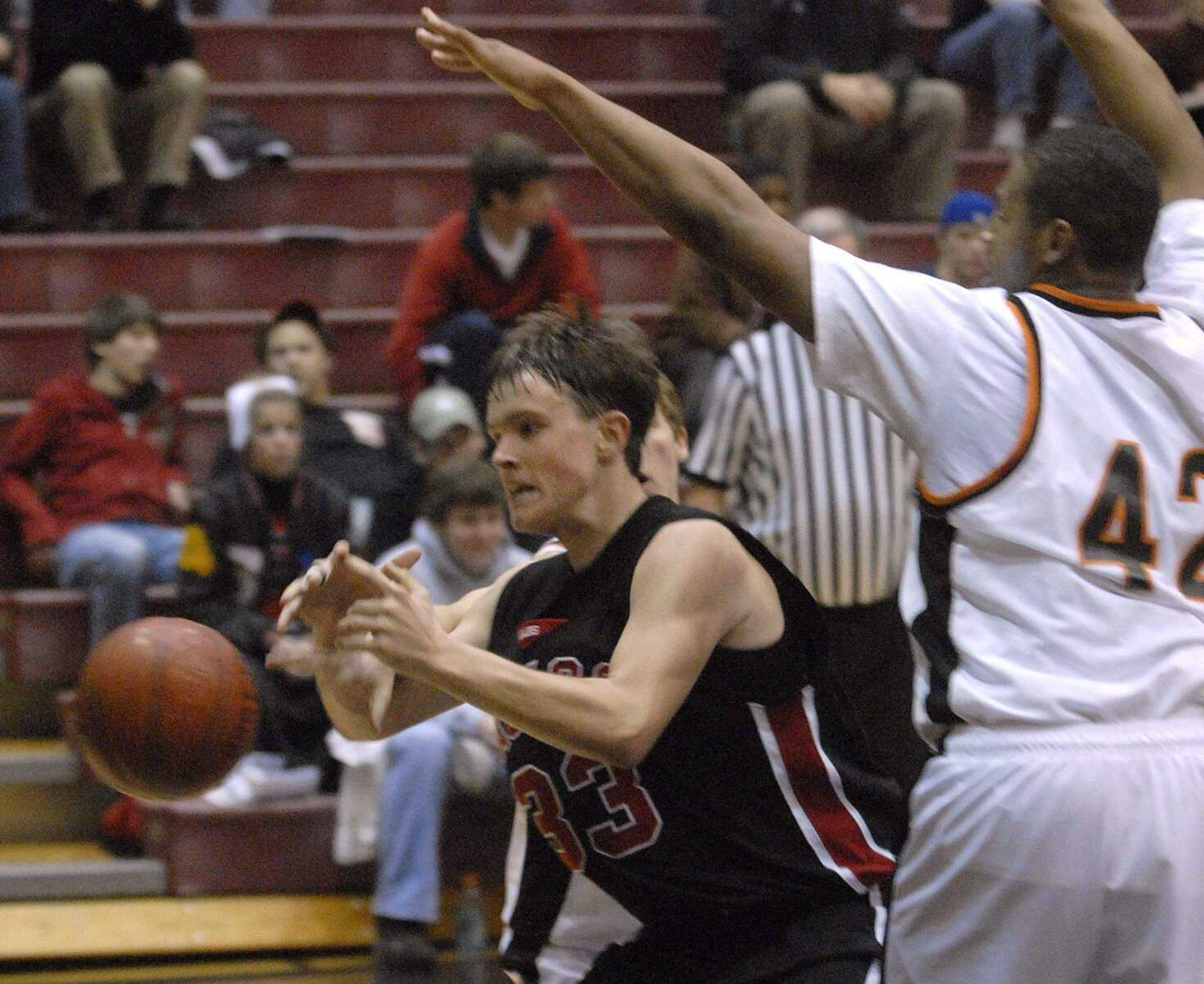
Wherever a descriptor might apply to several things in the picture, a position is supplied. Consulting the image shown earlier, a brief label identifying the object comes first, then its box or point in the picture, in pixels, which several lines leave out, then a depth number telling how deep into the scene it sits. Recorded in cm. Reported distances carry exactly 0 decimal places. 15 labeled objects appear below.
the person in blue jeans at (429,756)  1084
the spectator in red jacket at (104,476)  1237
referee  1014
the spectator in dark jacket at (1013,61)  1708
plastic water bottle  1105
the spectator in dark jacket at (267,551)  1166
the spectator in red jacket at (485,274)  1311
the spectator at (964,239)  1138
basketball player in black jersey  549
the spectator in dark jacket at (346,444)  1250
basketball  629
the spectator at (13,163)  1500
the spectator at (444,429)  1254
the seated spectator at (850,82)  1591
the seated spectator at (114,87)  1536
